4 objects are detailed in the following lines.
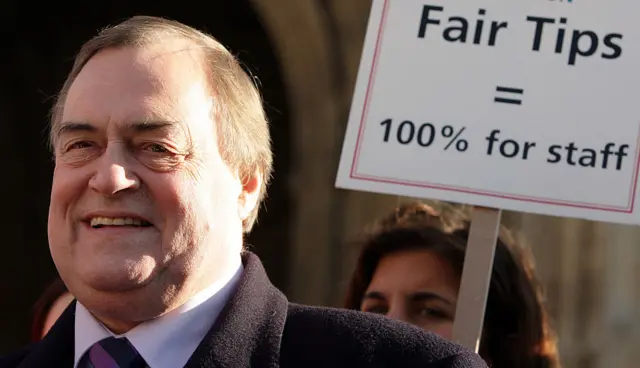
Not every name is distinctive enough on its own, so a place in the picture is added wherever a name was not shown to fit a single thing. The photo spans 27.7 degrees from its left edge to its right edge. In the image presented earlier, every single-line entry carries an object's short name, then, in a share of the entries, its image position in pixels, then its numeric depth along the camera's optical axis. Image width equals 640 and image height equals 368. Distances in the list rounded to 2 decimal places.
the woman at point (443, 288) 2.98
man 1.92
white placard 2.67
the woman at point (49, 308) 3.47
